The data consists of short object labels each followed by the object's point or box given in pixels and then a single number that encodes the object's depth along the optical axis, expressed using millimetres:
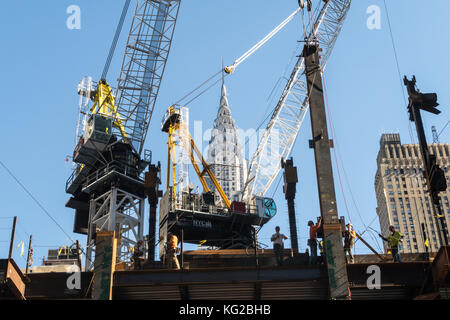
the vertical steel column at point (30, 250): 25788
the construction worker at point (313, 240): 24906
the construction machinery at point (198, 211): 56812
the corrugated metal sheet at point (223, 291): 24375
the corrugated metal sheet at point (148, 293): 24438
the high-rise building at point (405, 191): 166375
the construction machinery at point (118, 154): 60250
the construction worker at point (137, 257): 25406
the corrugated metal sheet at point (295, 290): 24438
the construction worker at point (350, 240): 25070
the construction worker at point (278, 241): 25531
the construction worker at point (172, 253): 24812
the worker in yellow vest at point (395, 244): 24891
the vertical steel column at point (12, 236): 23997
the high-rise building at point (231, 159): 176062
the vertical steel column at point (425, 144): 25844
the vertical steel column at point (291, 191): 39688
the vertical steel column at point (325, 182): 24031
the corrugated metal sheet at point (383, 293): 24375
